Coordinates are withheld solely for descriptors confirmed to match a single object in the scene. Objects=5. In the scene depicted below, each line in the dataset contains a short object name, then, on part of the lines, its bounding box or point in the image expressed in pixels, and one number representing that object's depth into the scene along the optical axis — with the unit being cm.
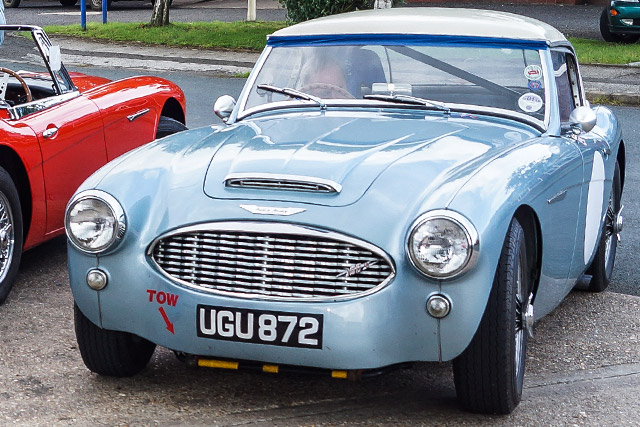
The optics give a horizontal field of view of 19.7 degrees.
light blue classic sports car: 644
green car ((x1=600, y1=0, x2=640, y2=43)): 3246
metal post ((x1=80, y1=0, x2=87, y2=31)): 3529
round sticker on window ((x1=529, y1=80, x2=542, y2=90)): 884
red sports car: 960
